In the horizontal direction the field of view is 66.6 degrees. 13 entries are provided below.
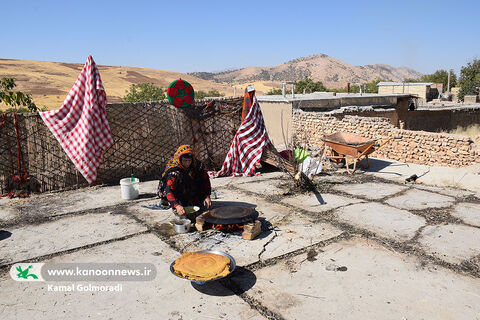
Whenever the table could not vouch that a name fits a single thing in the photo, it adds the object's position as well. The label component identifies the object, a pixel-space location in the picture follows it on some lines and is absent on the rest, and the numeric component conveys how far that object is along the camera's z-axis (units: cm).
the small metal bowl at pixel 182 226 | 488
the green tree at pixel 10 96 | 725
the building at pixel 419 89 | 2684
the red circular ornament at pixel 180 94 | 829
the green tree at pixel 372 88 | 3634
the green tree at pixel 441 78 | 4266
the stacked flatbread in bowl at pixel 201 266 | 334
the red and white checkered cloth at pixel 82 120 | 709
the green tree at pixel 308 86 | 3484
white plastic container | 666
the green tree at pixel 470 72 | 4136
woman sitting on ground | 516
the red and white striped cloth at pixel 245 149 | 852
